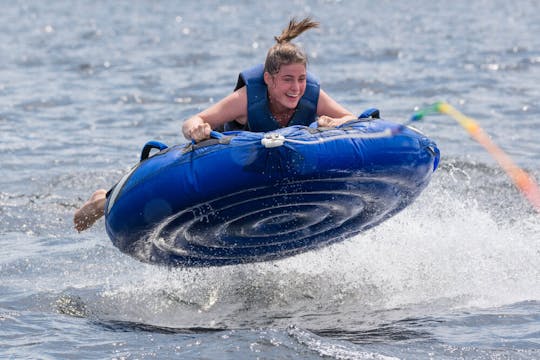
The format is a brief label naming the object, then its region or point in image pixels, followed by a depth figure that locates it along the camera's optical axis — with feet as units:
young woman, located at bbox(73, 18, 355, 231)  41.57
